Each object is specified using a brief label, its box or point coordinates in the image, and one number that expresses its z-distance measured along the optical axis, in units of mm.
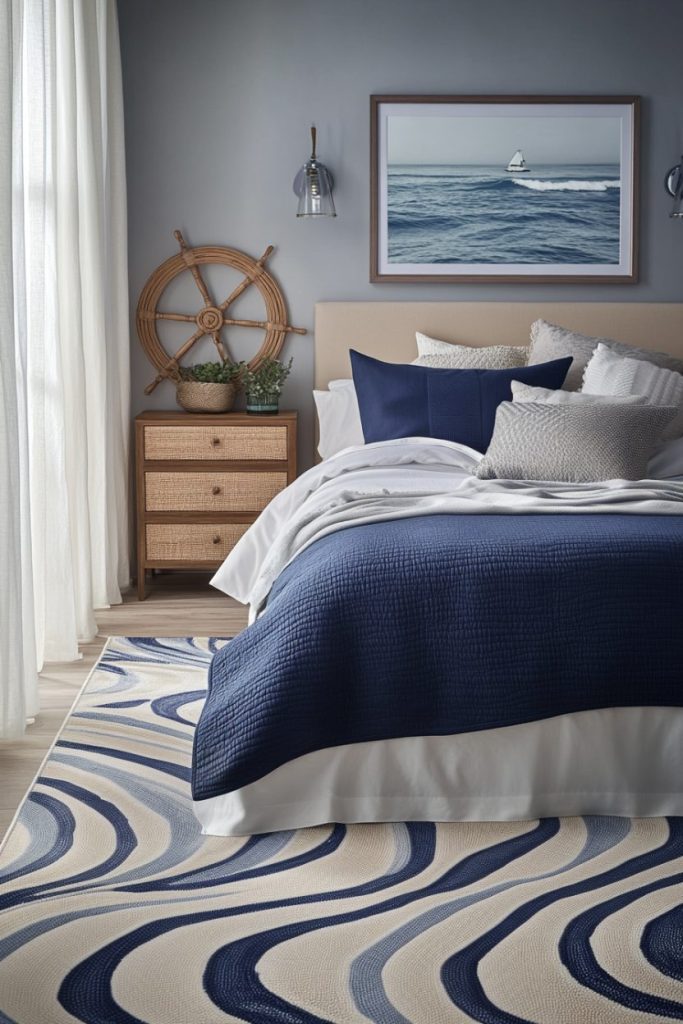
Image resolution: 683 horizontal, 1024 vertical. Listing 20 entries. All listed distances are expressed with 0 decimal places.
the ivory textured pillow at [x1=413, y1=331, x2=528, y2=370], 4293
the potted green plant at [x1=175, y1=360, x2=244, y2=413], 4566
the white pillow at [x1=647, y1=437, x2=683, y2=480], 3584
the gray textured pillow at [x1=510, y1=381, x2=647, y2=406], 3662
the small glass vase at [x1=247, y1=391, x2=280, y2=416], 4551
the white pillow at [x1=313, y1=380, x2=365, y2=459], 4547
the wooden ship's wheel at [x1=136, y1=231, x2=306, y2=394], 4715
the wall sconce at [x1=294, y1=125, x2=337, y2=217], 4551
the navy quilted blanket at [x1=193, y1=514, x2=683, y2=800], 2387
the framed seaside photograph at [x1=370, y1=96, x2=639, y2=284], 4652
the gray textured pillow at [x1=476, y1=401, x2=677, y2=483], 3312
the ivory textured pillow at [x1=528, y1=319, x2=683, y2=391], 4203
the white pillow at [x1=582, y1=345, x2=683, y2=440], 3881
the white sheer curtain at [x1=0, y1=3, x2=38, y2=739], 2744
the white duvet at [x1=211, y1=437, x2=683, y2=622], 2834
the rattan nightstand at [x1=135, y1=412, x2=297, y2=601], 4422
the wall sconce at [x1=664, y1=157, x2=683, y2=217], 4609
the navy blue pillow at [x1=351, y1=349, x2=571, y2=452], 3977
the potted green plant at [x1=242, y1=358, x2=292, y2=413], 4555
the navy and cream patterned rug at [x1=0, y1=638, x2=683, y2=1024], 1801
